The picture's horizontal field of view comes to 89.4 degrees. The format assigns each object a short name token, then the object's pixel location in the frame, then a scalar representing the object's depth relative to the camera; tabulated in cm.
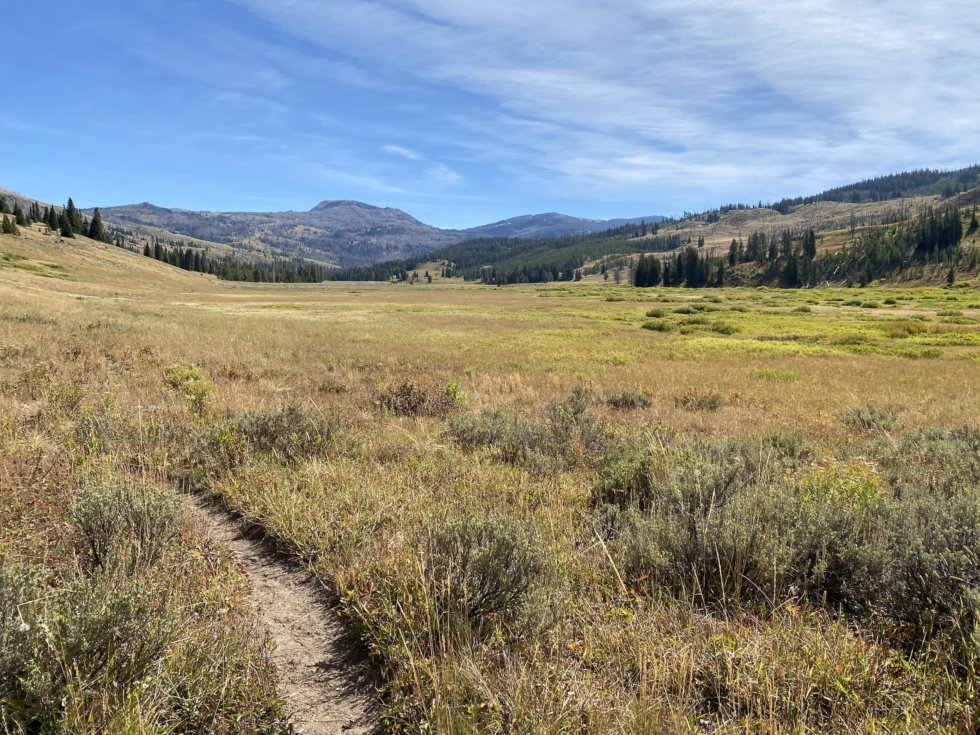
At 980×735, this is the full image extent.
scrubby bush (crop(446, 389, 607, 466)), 764
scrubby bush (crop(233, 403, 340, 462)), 727
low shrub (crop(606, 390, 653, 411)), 1281
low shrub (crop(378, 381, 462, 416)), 1102
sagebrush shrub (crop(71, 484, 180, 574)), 393
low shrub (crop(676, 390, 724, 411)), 1305
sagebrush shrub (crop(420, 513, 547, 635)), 348
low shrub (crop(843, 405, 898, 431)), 1035
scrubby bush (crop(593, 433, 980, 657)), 351
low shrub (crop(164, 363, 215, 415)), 959
